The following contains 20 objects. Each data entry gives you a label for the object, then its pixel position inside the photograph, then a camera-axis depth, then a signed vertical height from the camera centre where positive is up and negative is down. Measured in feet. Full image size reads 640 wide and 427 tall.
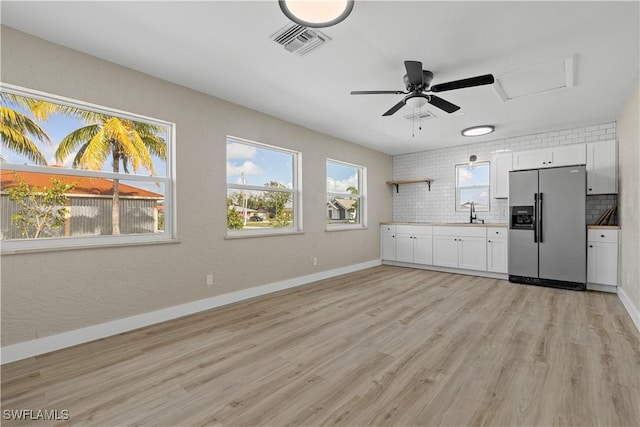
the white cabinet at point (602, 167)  14.58 +1.95
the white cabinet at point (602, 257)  13.79 -2.28
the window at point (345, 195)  18.63 +0.91
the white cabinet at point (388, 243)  21.18 -2.36
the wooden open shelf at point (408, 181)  21.20 +1.99
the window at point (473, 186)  19.42 +1.46
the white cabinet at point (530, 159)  16.40 +2.68
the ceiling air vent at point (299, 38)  7.72 +4.53
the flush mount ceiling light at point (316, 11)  6.20 +4.18
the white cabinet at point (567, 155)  15.43 +2.72
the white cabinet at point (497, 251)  16.75 -2.35
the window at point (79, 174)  8.05 +1.11
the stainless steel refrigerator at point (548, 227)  14.48 -0.97
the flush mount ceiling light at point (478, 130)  15.83 +4.14
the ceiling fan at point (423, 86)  8.34 +3.64
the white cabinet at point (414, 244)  19.52 -2.30
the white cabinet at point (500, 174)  17.56 +2.03
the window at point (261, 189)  13.25 +0.99
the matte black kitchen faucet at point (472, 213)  19.58 -0.29
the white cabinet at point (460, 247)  17.57 -2.32
